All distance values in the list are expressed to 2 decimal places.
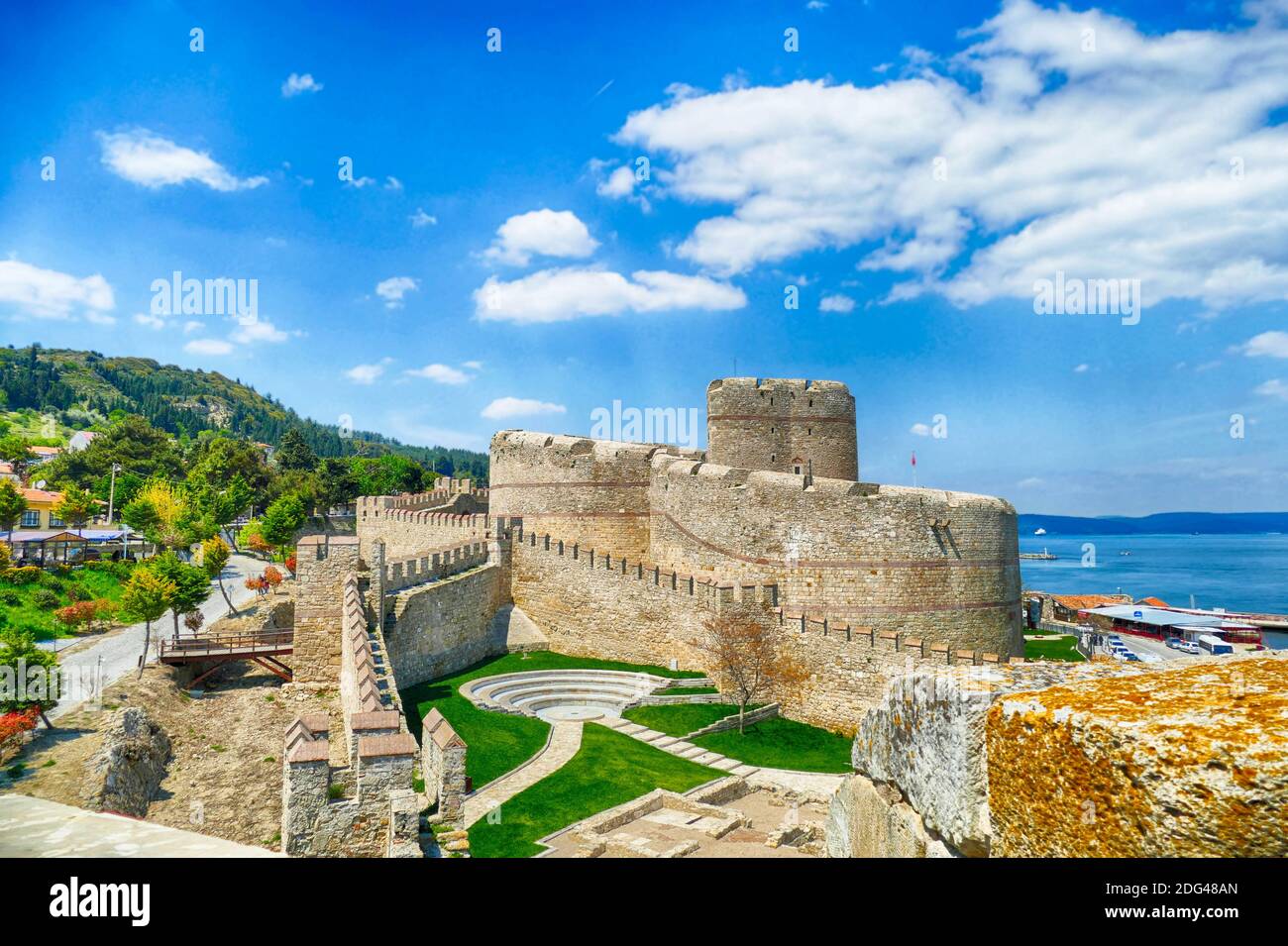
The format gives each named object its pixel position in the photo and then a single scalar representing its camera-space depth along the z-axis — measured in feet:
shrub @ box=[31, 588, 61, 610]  109.62
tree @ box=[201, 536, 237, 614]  126.21
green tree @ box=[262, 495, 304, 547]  164.96
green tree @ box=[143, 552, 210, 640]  89.10
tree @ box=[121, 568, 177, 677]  82.17
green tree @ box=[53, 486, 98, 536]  155.53
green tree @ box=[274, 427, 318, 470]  264.72
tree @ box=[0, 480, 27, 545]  131.34
